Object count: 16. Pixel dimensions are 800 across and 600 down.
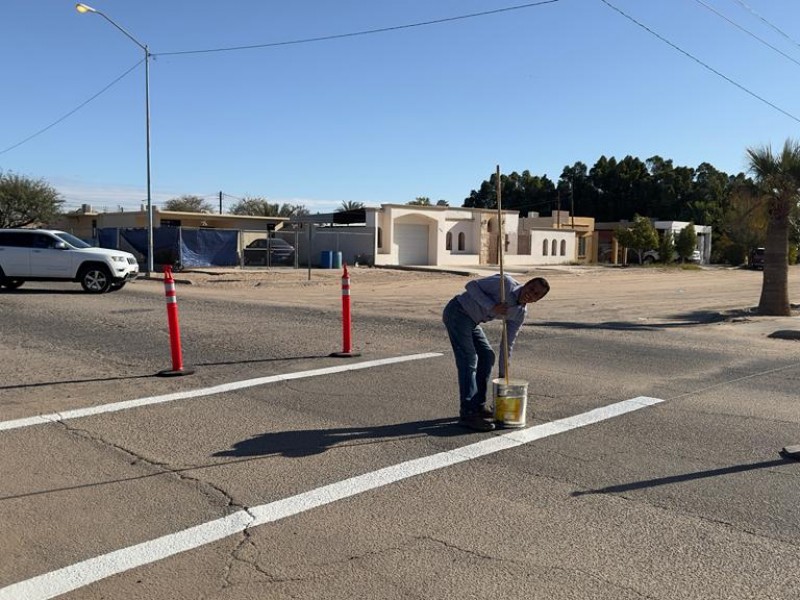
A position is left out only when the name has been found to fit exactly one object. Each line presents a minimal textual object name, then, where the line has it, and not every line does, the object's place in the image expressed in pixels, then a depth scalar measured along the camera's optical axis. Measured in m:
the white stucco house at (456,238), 44.09
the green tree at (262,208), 79.31
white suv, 19.91
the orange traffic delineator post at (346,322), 10.11
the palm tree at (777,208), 17.16
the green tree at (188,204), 84.56
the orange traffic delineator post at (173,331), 8.71
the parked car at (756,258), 57.71
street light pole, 28.03
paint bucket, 6.27
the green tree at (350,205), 79.07
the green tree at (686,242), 60.00
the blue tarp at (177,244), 33.47
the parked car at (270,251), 36.88
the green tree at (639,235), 54.84
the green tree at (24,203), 54.19
